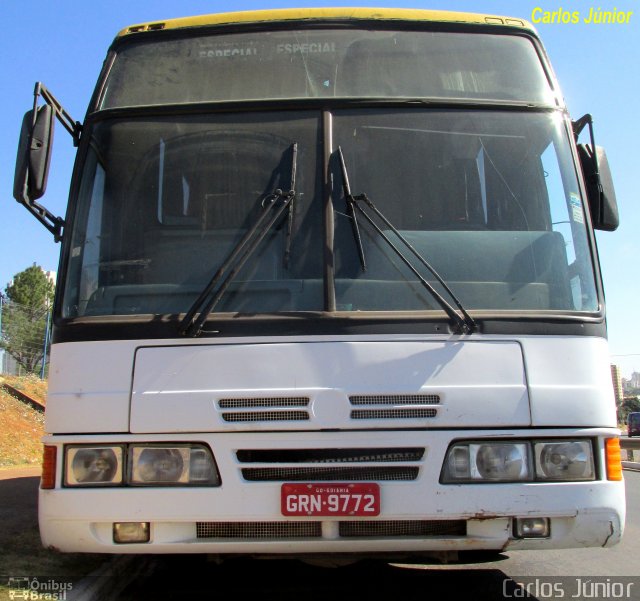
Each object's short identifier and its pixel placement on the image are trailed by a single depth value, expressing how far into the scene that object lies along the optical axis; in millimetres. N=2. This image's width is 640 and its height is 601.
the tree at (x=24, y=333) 20703
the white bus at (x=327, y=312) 3381
